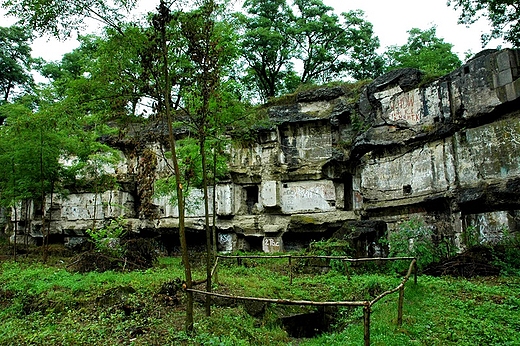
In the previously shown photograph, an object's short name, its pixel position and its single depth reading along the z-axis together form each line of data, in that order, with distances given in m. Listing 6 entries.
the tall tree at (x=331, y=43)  25.62
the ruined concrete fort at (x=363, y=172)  12.52
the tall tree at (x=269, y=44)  25.39
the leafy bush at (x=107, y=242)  12.59
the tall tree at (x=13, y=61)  28.66
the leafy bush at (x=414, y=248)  11.20
